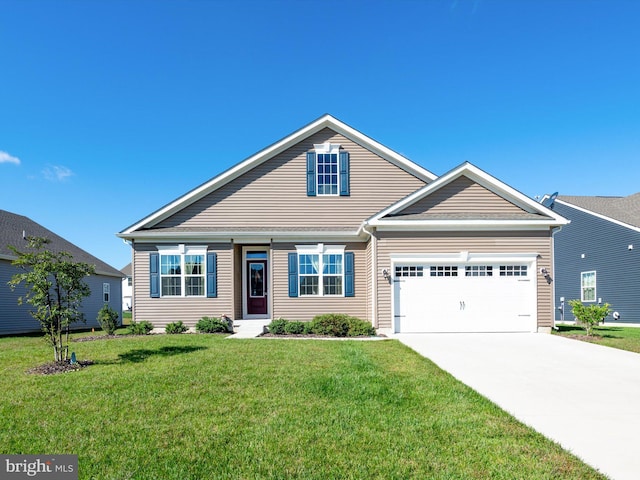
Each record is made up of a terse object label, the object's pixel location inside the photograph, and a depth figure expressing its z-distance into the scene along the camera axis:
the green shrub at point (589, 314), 11.56
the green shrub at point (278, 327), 12.83
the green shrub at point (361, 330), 11.98
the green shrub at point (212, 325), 13.55
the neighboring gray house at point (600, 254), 18.11
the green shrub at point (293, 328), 12.74
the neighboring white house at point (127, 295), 41.16
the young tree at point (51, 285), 7.49
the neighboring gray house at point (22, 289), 15.92
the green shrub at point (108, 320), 13.10
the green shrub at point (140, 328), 13.38
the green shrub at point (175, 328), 13.43
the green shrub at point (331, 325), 12.14
